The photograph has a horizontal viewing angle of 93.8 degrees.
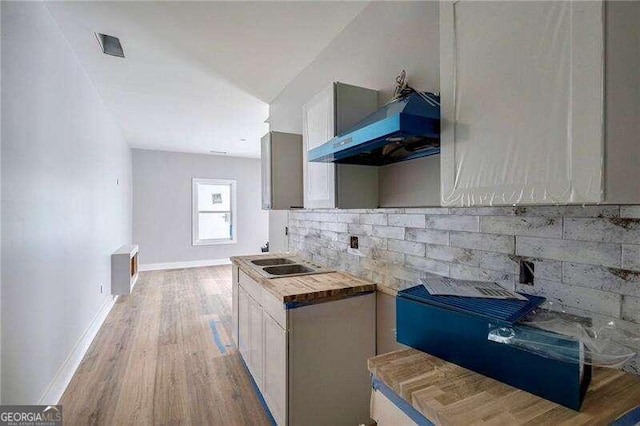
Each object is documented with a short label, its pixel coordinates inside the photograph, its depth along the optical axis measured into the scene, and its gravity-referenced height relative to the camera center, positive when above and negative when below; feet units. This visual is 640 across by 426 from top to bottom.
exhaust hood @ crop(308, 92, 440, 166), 3.97 +1.13
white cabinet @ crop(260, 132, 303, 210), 9.02 +1.22
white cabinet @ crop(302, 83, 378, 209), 6.16 +1.66
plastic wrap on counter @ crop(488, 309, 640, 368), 2.68 -1.26
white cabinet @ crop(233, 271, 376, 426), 5.68 -3.00
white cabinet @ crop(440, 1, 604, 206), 2.54 +1.07
